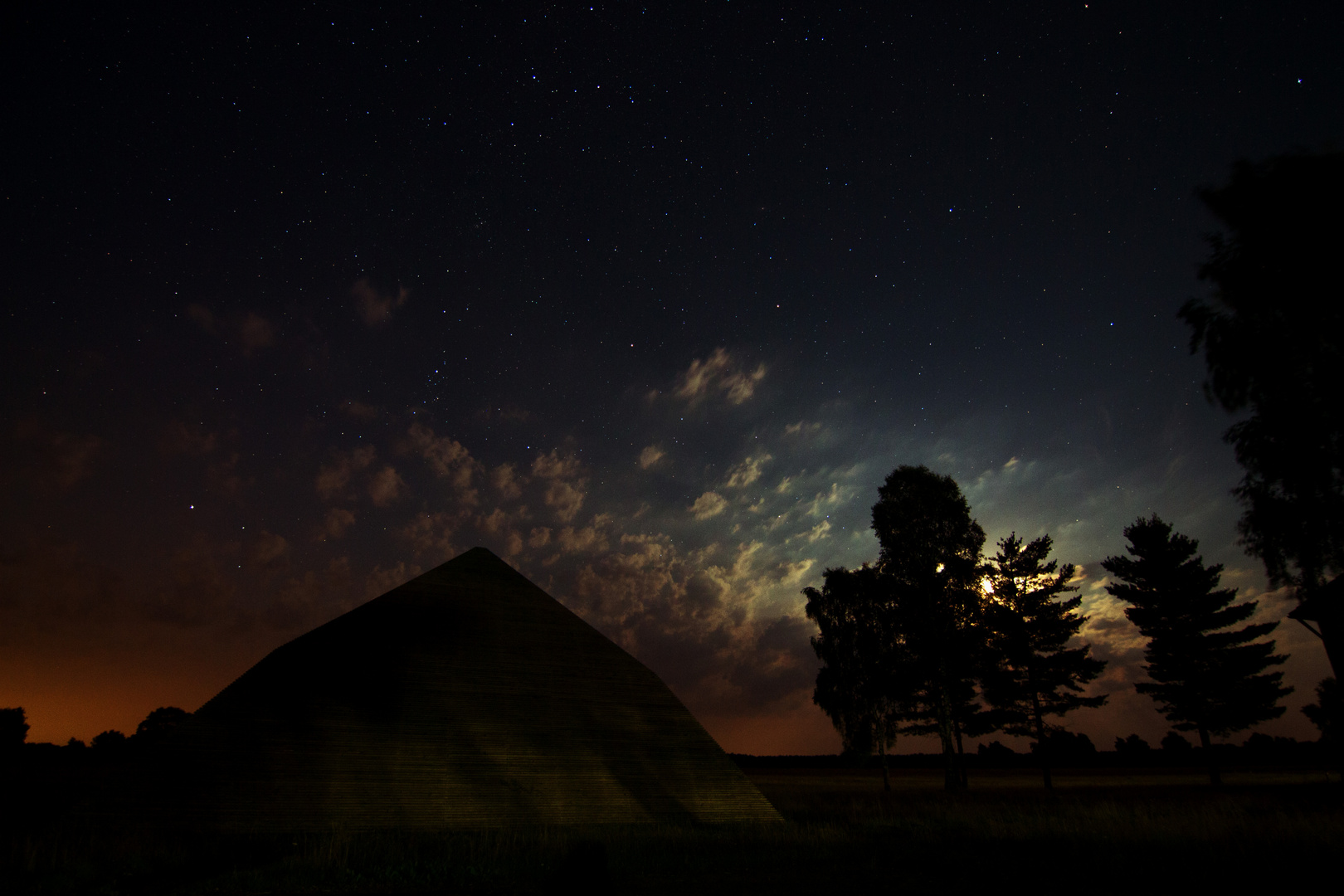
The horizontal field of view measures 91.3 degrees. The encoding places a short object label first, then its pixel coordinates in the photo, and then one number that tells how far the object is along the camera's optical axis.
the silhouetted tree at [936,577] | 29.20
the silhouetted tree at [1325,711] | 36.69
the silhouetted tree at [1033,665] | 31.27
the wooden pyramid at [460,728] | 15.63
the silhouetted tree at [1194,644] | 29.83
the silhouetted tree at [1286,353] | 13.06
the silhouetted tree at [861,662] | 31.44
